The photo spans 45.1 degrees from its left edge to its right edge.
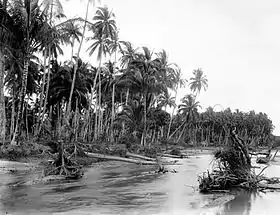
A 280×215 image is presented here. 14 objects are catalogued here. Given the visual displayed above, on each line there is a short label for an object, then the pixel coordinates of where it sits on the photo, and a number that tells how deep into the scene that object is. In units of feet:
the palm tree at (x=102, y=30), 125.39
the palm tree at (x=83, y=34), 105.82
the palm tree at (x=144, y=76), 119.24
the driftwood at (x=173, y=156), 117.04
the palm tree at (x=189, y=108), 217.56
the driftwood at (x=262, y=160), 97.50
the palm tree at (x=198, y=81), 219.41
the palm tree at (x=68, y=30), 84.94
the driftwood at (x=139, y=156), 88.99
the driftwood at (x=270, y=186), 44.88
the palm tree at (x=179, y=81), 191.77
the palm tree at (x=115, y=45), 138.21
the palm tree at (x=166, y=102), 201.57
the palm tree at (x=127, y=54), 145.57
